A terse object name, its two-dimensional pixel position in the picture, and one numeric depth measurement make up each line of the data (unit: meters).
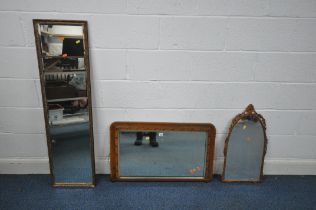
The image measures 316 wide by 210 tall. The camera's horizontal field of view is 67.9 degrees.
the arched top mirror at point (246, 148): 1.75
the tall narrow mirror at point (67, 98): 1.50
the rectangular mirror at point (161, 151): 1.75
